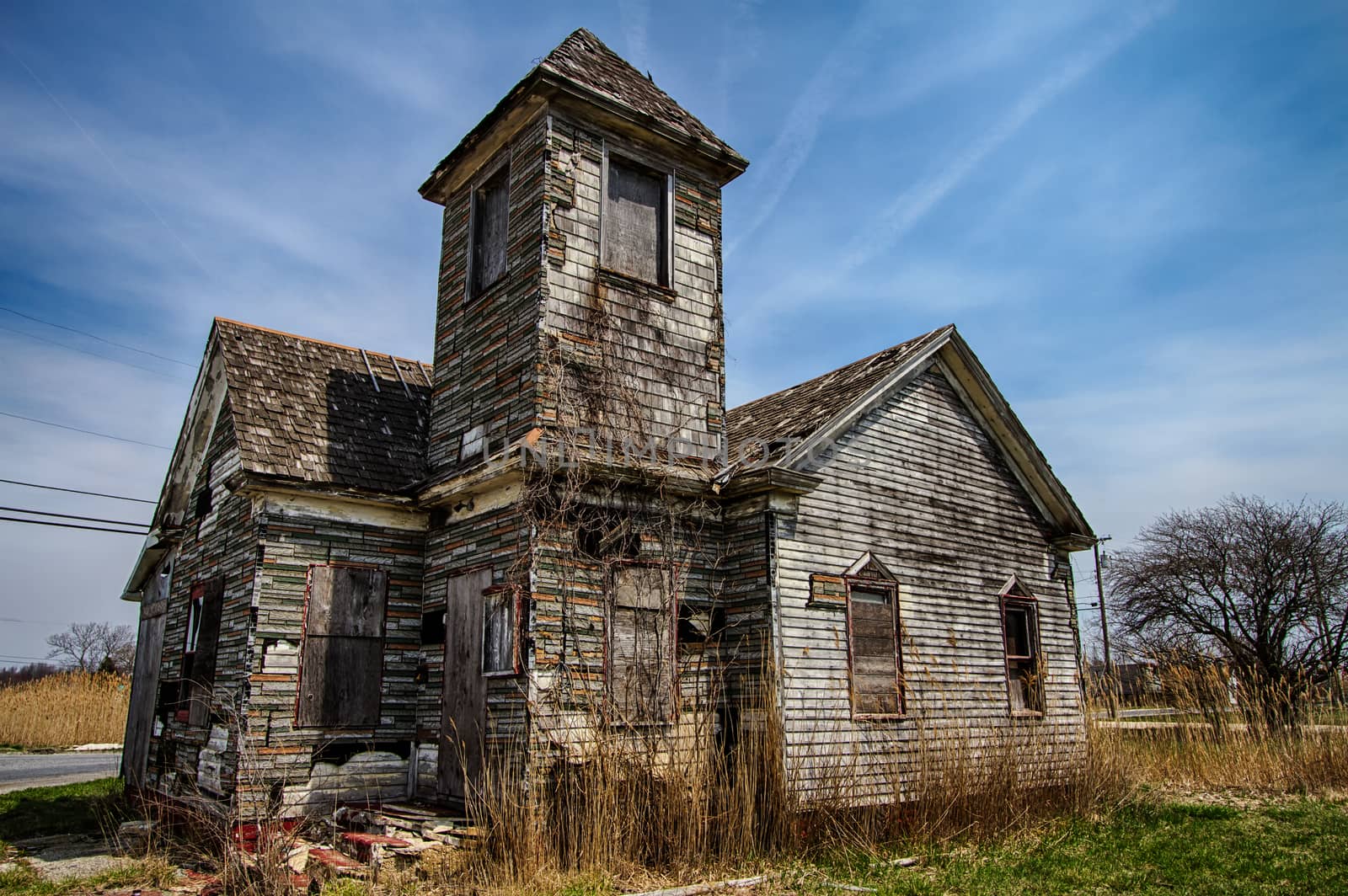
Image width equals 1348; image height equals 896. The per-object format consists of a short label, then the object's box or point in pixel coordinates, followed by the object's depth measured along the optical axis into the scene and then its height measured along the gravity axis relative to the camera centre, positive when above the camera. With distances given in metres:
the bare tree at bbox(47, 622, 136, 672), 72.94 +1.27
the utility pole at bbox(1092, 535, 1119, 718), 12.03 -0.43
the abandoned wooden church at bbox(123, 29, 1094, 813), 9.55 +1.41
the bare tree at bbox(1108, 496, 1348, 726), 22.89 +1.54
